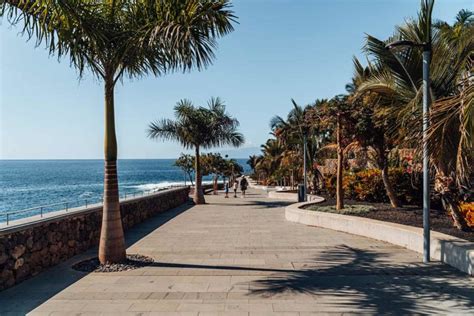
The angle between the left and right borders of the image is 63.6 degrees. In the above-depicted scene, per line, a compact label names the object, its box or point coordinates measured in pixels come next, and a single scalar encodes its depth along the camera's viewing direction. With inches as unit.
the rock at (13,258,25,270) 250.6
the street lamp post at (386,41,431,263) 297.1
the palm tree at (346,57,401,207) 494.0
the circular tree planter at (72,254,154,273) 285.0
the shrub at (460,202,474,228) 340.8
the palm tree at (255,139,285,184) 1585.9
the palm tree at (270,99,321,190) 855.2
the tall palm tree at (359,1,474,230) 250.5
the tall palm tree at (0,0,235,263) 248.8
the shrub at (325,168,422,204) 547.8
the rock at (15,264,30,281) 252.2
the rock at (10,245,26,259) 247.9
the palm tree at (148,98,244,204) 802.8
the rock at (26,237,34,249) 264.2
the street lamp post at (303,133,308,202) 751.2
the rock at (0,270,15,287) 236.8
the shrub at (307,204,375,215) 488.4
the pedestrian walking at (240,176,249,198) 1070.7
